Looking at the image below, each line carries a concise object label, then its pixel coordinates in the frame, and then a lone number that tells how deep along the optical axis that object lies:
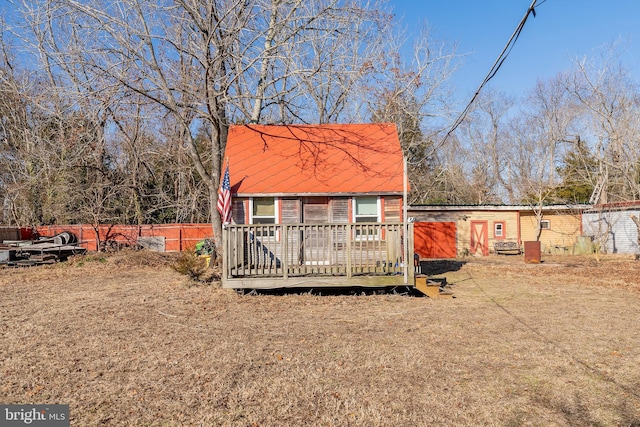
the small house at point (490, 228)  23.95
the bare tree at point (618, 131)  20.34
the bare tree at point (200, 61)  12.58
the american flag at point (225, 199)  11.26
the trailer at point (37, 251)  17.69
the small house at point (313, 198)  10.27
